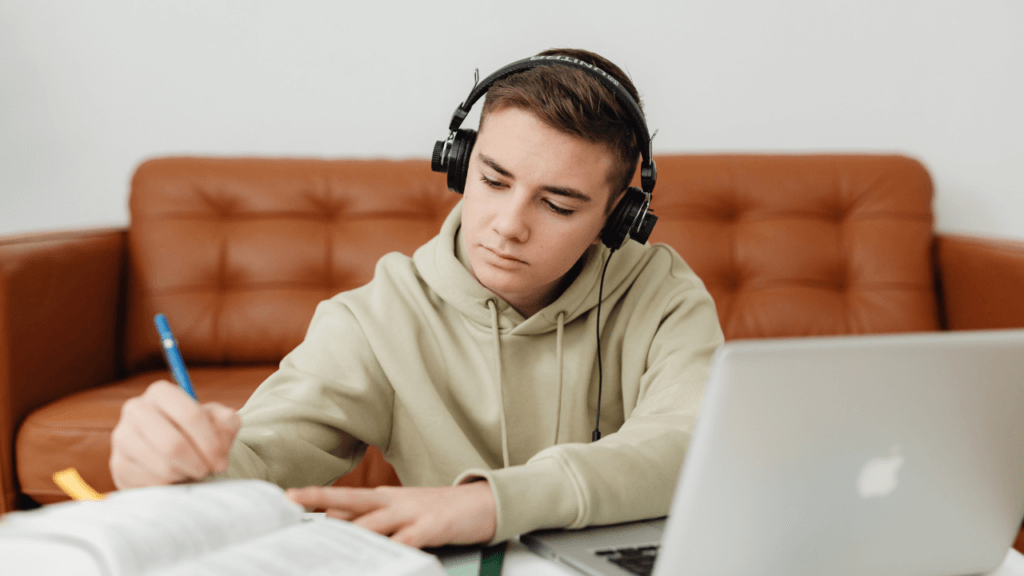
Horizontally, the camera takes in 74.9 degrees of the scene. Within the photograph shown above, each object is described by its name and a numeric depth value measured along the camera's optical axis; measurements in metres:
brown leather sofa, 1.71
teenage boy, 0.68
